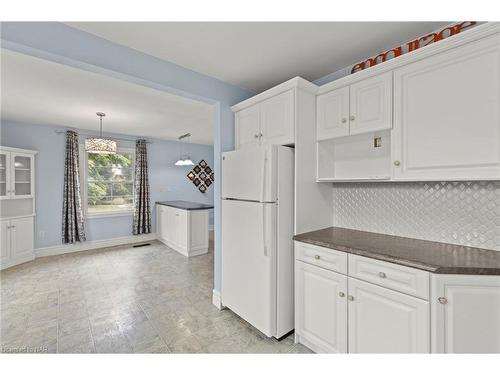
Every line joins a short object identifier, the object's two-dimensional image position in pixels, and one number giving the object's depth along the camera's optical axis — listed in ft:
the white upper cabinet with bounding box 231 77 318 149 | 6.59
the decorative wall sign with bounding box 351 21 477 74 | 5.30
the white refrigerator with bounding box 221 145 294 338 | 6.47
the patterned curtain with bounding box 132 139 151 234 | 17.48
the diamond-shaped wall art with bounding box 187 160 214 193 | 21.76
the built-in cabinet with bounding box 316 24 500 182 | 4.52
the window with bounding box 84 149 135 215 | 16.34
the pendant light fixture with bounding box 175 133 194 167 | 17.56
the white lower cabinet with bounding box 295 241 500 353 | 4.13
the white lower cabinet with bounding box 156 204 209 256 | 14.35
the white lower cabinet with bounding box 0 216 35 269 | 12.14
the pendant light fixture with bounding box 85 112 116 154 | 11.76
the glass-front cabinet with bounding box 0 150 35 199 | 12.23
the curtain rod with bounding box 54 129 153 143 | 14.67
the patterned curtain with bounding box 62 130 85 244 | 14.78
